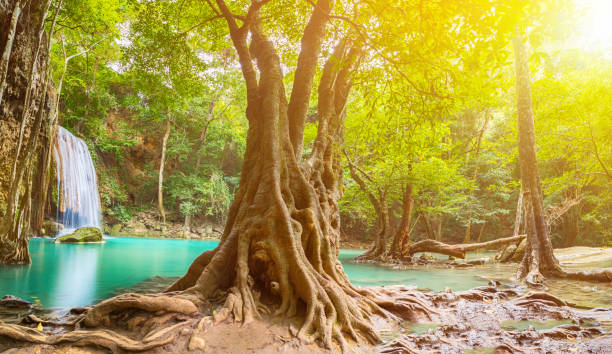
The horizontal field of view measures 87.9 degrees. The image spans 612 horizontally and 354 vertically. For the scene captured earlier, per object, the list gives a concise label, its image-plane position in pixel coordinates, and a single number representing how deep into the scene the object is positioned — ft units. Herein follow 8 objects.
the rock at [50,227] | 54.13
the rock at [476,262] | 41.50
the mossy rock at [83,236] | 49.61
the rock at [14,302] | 14.37
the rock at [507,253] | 41.56
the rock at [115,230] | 72.37
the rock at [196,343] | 8.78
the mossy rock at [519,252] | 39.29
